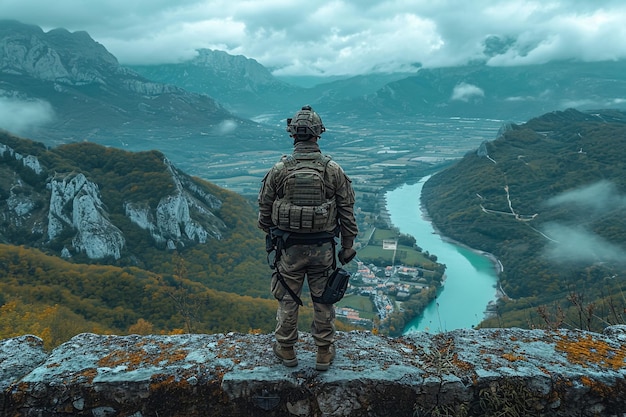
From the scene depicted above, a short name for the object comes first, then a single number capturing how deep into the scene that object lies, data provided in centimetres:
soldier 548
